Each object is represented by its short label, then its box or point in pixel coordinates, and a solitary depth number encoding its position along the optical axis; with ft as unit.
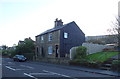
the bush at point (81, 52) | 50.11
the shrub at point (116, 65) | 33.26
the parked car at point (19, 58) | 71.80
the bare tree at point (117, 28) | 46.45
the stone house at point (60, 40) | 65.81
